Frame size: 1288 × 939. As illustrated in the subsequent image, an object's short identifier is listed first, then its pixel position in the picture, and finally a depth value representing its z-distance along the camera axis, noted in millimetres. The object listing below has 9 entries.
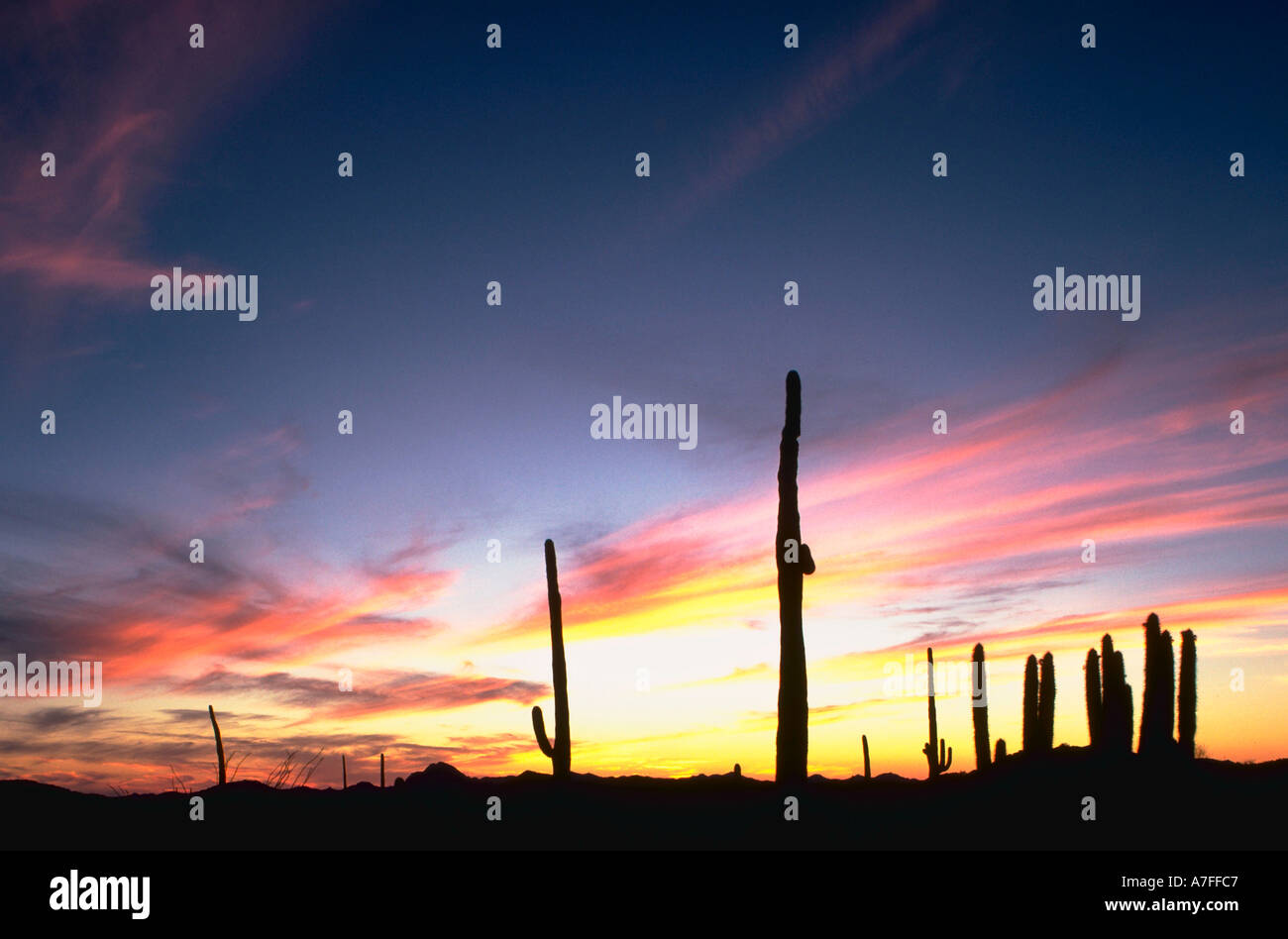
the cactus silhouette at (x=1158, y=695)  25219
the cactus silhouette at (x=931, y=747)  36344
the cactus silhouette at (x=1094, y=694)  26391
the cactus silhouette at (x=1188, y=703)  25688
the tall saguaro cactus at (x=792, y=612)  19297
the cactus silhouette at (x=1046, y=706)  27875
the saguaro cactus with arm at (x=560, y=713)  25875
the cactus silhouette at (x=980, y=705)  30547
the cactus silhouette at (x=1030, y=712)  28136
